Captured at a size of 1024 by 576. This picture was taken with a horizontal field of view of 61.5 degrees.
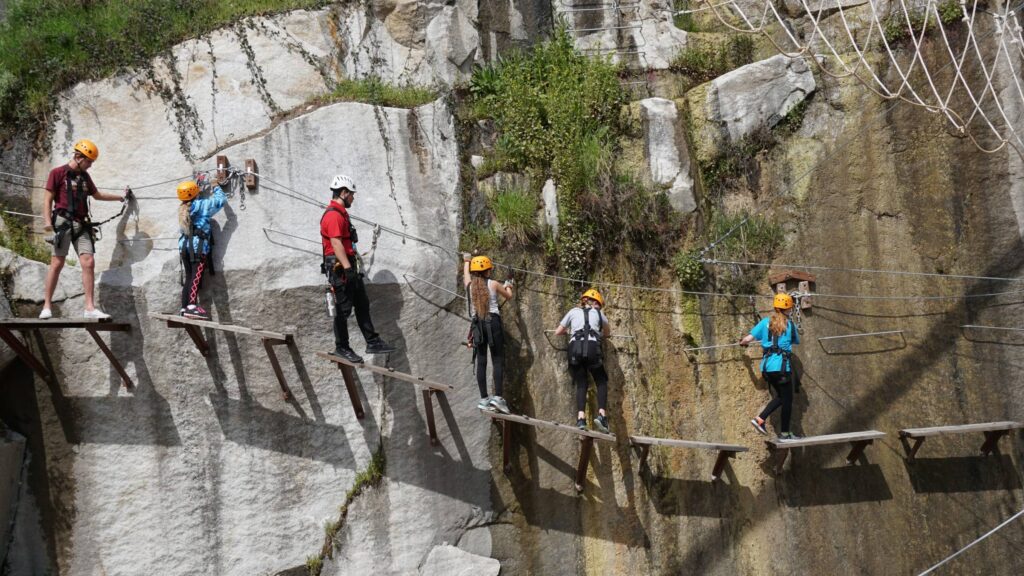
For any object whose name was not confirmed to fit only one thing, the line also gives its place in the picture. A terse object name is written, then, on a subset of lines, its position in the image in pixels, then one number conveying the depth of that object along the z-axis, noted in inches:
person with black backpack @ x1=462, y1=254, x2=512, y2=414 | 385.1
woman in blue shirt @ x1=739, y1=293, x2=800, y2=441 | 391.9
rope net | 439.5
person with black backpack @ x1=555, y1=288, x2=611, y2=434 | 387.2
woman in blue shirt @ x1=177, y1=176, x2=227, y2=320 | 389.4
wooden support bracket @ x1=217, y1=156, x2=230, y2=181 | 418.9
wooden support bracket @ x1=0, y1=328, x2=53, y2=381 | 370.6
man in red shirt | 377.4
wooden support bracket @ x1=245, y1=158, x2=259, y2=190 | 420.5
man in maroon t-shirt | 373.4
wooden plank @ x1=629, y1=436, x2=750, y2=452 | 378.3
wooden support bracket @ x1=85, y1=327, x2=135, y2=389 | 378.3
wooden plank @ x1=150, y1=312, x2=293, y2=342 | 371.2
